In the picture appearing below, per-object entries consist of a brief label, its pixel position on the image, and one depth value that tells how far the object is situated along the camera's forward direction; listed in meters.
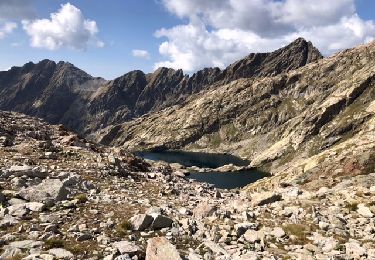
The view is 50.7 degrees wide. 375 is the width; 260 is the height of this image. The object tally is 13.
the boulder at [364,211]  23.63
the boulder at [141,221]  19.45
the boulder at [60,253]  15.52
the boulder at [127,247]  16.05
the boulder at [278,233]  19.66
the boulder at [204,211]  22.84
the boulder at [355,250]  17.39
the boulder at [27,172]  28.17
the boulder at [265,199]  26.99
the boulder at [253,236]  18.66
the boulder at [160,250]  15.75
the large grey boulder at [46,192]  23.34
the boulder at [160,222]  19.83
